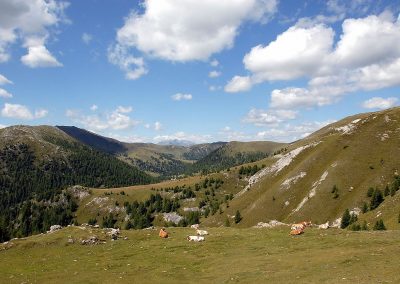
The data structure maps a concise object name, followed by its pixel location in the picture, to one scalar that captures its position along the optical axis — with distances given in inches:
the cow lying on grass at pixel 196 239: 2509.4
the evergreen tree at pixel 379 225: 3289.6
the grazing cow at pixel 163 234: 2706.7
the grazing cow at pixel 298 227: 2488.9
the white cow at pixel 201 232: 2692.9
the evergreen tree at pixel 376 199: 5260.8
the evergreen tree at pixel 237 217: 6998.0
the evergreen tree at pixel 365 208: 5339.6
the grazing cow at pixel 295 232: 2416.3
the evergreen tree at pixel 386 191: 5455.7
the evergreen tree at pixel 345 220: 4990.2
